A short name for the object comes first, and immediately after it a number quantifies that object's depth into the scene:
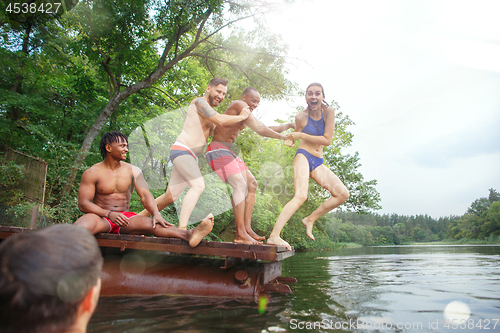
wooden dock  3.37
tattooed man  3.91
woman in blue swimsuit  4.32
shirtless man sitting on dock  3.65
